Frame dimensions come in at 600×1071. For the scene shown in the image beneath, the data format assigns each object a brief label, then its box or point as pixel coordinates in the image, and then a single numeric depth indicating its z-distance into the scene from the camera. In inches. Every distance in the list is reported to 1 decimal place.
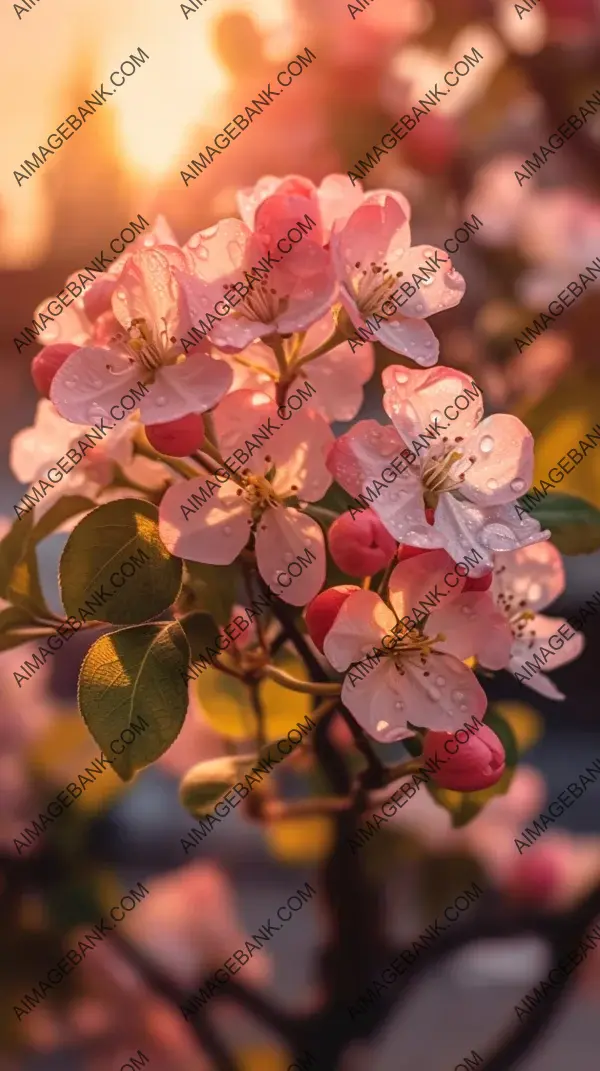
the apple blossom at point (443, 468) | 15.7
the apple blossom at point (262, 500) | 16.4
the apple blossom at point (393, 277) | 16.6
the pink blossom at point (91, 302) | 17.6
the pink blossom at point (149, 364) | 15.8
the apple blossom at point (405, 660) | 15.8
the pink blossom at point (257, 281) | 16.1
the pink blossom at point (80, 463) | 18.4
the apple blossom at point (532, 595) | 20.6
